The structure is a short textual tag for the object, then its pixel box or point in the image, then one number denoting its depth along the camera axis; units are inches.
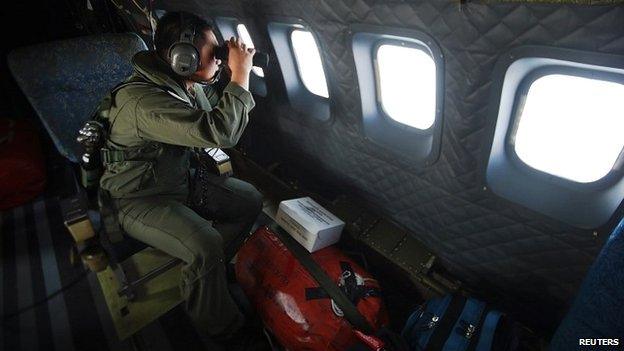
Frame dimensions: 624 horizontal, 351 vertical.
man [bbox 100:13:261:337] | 72.8
